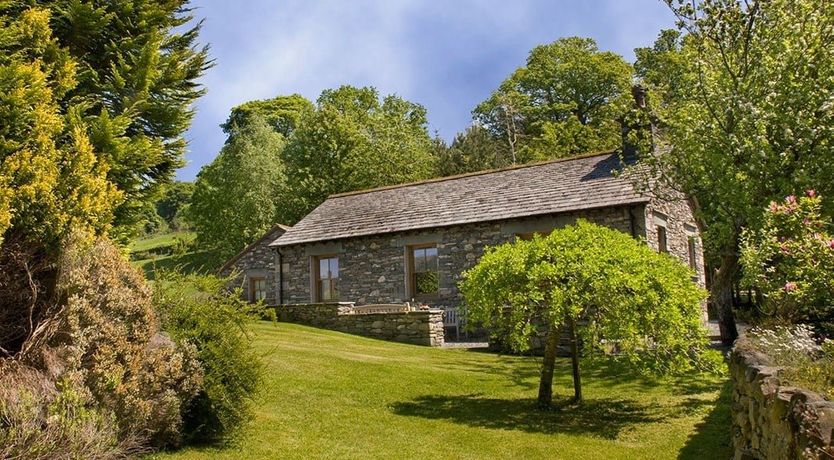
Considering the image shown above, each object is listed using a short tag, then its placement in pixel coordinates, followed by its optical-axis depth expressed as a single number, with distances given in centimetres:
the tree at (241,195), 4162
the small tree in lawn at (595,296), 944
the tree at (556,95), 4491
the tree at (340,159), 3978
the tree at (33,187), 685
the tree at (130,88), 883
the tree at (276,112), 6266
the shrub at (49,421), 557
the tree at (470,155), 4044
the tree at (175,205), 7358
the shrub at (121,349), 643
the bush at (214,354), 746
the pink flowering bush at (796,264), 719
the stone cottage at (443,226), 1983
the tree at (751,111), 1236
